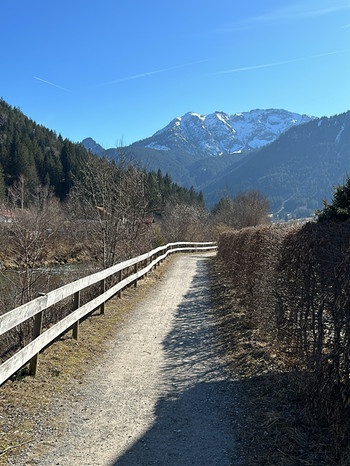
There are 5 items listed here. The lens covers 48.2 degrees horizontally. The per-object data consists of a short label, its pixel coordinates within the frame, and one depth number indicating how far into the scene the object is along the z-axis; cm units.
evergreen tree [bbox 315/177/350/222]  1019
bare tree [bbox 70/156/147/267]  1404
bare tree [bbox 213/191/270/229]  5975
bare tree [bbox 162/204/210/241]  4244
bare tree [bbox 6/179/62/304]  886
